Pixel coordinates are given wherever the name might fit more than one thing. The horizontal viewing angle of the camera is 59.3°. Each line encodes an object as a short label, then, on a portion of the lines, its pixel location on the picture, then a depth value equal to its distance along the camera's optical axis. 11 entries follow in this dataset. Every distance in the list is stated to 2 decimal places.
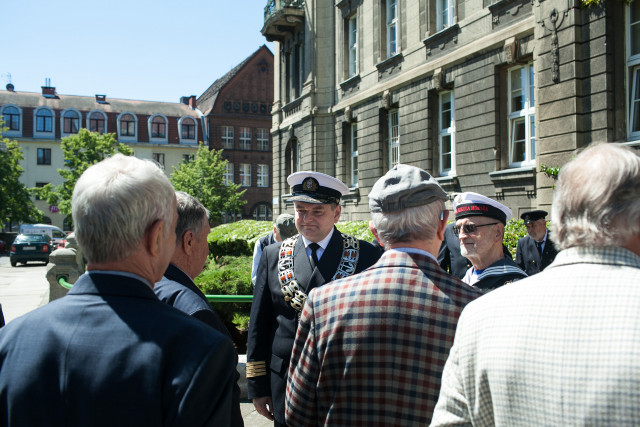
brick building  61.78
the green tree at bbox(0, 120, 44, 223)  44.53
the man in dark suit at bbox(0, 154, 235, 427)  1.49
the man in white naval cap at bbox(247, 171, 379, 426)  3.38
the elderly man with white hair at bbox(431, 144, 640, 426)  1.34
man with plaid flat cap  2.09
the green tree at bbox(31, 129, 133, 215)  49.75
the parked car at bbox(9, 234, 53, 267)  27.94
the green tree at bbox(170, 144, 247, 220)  50.66
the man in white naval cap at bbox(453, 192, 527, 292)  3.87
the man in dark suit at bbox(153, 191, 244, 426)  2.36
